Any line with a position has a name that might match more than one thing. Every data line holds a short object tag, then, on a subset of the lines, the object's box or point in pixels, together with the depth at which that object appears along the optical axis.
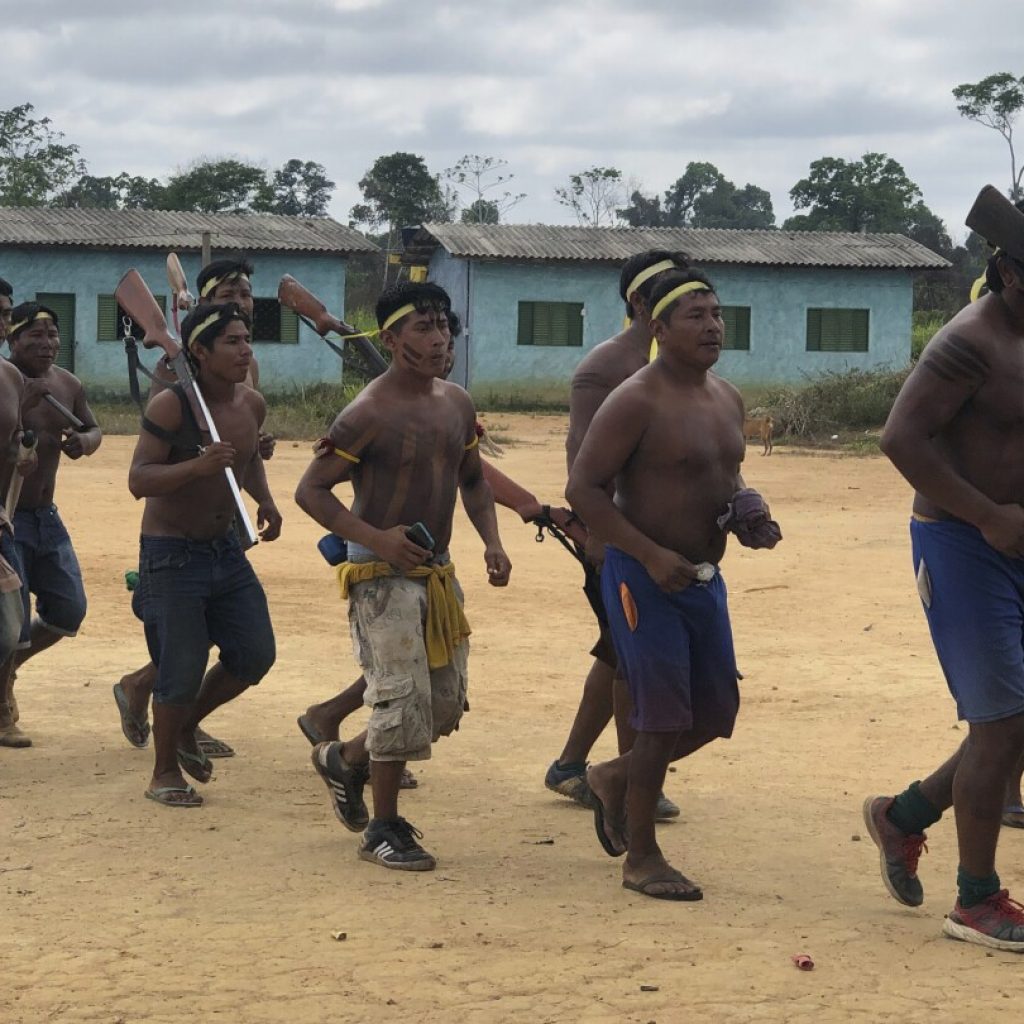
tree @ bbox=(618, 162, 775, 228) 82.00
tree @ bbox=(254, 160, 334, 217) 70.25
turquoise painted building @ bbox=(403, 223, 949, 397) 33.88
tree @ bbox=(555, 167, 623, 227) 59.22
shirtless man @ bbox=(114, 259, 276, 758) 7.10
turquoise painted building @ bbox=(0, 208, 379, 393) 31.78
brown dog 24.48
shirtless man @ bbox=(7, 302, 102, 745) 7.30
